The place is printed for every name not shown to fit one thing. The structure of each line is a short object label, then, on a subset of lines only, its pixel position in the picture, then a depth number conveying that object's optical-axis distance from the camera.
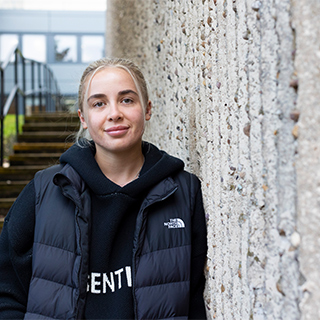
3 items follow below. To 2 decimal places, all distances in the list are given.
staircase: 4.08
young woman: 1.36
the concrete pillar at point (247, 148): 0.80
